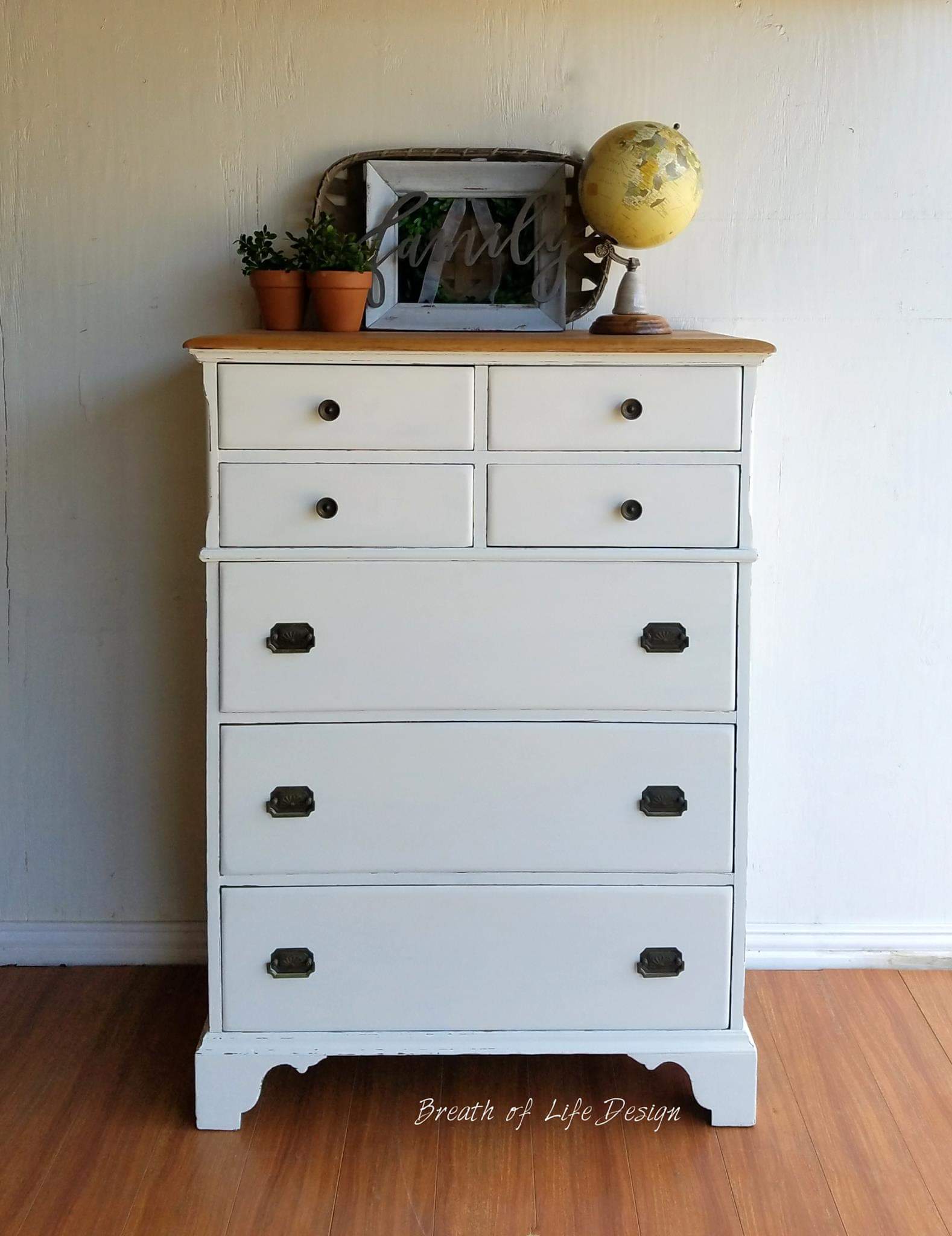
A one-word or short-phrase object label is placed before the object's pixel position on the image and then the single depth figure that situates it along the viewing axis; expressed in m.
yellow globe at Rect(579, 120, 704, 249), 2.10
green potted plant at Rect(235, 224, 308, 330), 2.17
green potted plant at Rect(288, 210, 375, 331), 2.11
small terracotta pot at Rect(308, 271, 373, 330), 2.10
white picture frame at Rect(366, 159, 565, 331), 2.30
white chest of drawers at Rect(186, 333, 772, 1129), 1.92
